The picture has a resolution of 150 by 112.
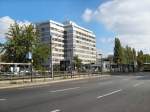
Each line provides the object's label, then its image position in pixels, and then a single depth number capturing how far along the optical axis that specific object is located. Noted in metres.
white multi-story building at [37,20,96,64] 72.35
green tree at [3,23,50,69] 28.90
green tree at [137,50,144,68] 67.45
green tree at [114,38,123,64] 54.28
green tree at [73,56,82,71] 58.52
